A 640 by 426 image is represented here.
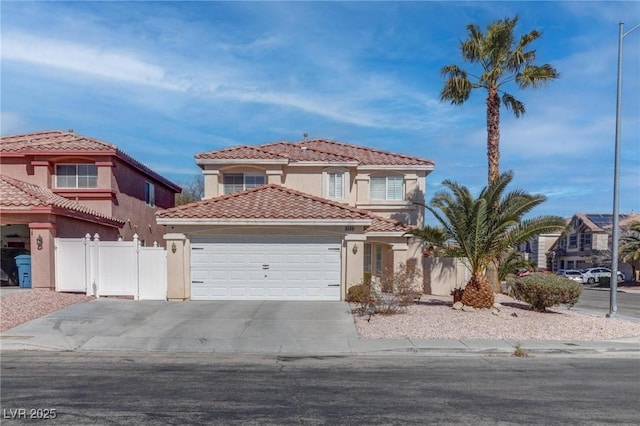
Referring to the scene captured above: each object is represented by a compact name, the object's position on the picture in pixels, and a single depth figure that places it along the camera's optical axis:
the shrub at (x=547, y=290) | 15.27
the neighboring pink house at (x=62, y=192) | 17.94
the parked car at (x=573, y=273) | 45.81
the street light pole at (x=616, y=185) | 16.48
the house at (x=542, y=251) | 65.75
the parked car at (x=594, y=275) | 46.25
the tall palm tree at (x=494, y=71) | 21.89
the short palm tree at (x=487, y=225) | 15.57
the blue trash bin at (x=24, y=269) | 18.56
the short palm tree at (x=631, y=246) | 37.75
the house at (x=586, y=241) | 51.09
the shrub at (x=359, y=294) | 14.88
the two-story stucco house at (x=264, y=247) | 18.25
